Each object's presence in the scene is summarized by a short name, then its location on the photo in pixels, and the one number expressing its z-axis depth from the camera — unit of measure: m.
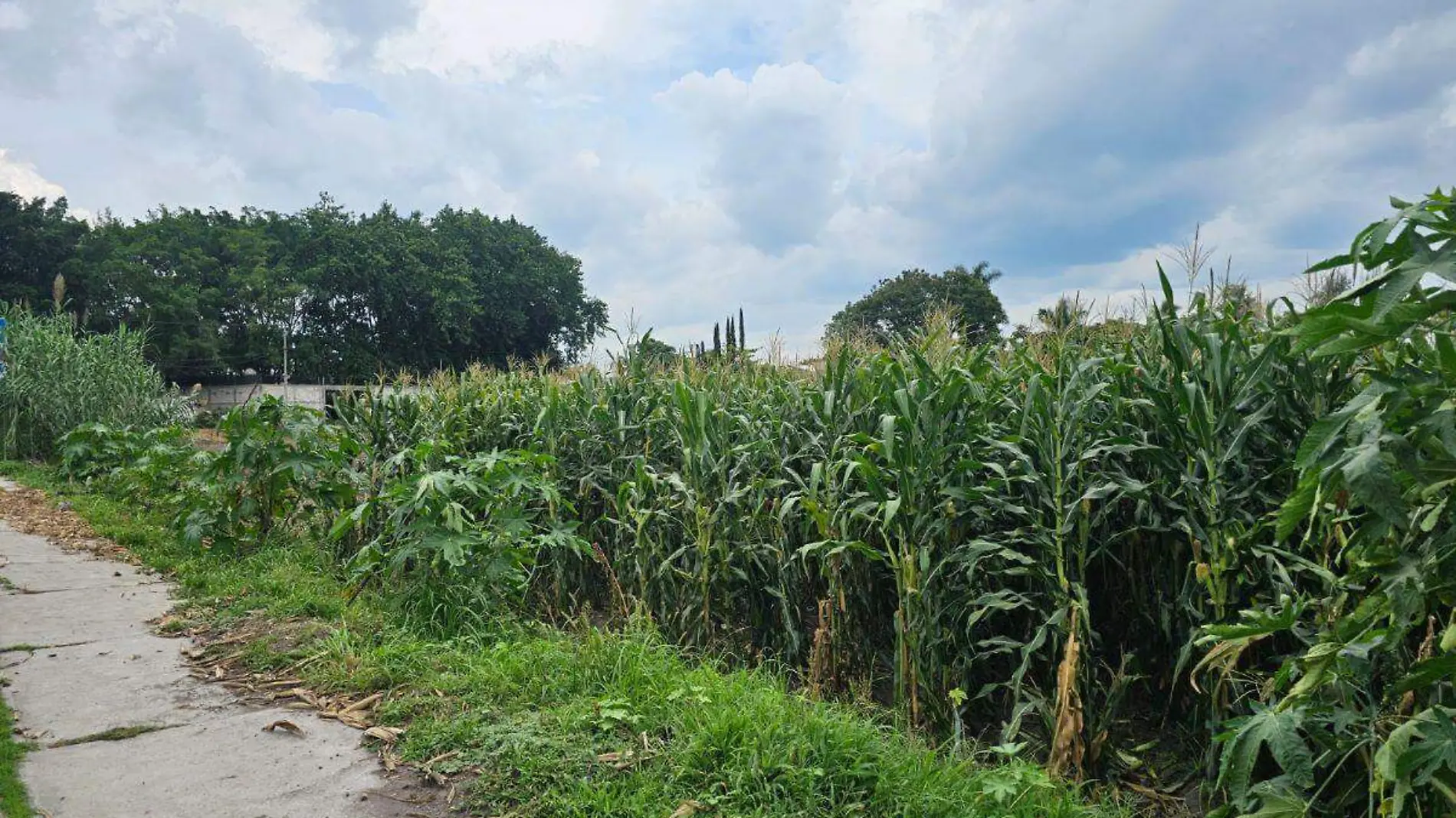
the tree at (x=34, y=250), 30.41
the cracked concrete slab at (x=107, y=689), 3.52
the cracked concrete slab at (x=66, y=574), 5.93
